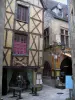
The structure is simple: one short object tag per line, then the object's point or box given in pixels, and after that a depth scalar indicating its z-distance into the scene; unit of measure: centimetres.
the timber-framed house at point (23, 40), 552
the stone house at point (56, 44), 700
